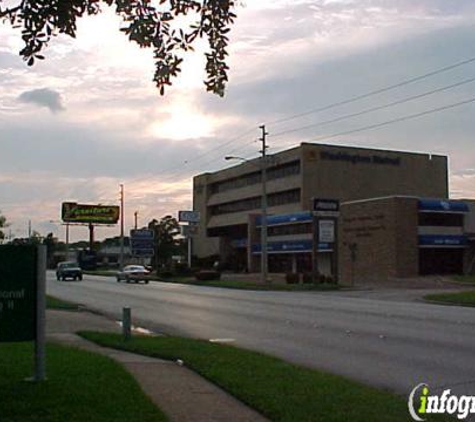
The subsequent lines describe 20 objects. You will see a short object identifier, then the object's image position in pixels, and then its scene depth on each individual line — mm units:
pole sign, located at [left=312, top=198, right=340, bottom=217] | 53784
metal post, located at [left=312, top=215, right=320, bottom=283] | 51534
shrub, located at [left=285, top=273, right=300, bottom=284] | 54344
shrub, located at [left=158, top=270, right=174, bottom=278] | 72812
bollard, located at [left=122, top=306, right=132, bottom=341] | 15527
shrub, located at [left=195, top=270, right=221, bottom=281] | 63719
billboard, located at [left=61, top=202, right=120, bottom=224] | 129000
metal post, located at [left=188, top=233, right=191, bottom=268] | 87912
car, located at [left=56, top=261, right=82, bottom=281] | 68188
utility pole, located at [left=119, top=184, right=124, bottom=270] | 91000
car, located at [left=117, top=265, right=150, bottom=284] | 62594
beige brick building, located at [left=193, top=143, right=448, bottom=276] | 80688
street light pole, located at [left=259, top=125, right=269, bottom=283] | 54344
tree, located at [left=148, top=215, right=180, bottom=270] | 128975
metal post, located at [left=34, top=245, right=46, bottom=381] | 9758
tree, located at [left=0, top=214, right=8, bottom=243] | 46944
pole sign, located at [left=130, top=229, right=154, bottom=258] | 74625
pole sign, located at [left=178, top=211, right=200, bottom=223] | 87375
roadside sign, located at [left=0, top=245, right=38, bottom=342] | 9703
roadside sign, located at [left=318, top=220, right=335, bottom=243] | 55656
